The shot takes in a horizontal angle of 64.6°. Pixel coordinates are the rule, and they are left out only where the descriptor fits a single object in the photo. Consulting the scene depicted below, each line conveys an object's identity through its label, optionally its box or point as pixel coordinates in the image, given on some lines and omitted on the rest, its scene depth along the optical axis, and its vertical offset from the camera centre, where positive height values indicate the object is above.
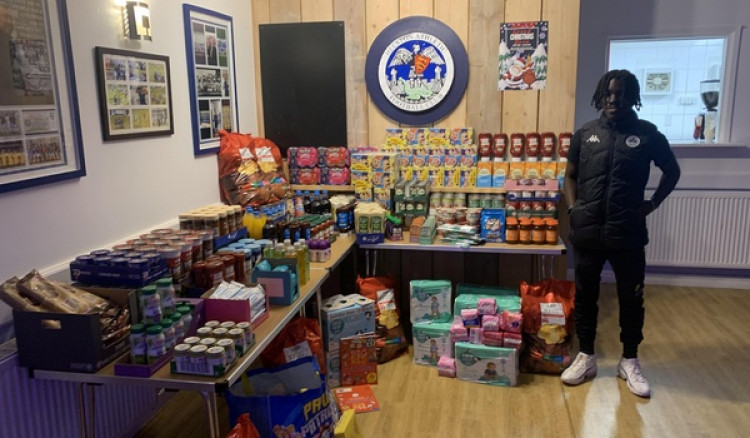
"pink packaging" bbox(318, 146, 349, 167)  4.14 -0.21
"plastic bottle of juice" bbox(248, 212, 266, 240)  3.42 -0.58
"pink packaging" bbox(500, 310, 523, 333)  3.36 -1.12
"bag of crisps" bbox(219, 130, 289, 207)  3.70 -0.30
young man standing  3.07 -0.40
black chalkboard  4.16 +0.30
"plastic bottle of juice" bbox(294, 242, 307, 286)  2.88 -0.66
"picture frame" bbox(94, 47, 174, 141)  2.64 +0.16
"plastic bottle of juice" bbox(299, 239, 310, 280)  2.93 -0.64
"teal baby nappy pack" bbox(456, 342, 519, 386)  3.36 -1.36
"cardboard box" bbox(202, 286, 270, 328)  2.29 -0.70
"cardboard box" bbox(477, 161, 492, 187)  3.94 -0.34
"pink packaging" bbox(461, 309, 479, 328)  3.46 -1.12
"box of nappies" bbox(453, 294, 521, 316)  3.52 -1.07
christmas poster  3.88 +0.44
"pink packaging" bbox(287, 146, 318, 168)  4.18 -0.21
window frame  4.71 +0.50
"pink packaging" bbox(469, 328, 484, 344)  3.43 -1.22
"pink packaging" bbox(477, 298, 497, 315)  3.47 -1.07
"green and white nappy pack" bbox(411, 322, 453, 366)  3.59 -1.32
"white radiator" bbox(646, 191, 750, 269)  4.86 -0.91
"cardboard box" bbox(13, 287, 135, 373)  2.05 -0.74
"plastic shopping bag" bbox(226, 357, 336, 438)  2.29 -1.10
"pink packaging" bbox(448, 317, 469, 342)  3.47 -1.21
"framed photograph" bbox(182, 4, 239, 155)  3.37 +0.31
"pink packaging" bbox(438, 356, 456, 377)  3.48 -1.42
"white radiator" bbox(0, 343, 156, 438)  2.11 -1.08
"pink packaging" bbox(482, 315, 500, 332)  3.39 -1.14
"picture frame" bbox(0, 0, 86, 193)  2.14 +0.12
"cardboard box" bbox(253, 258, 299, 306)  2.64 -0.70
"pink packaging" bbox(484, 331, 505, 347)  3.39 -1.22
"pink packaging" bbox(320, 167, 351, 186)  4.16 -0.35
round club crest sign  3.98 +0.36
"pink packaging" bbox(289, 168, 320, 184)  4.20 -0.35
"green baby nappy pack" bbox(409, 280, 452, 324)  3.69 -1.10
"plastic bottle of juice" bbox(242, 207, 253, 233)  3.43 -0.54
